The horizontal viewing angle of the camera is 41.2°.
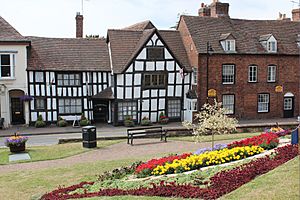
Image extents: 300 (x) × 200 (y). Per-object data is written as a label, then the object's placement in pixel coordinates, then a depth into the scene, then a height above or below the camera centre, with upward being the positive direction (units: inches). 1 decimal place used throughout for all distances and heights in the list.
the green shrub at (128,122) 1270.9 -113.9
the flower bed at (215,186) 356.8 -91.8
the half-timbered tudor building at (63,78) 1275.8 +25.3
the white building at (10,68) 1237.1 +55.1
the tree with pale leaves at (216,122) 634.8 -56.7
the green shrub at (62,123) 1259.8 -117.0
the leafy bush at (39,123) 1241.8 -115.8
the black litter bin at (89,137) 847.6 -109.3
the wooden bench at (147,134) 910.4 -115.4
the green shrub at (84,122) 1266.0 -114.5
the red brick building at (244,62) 1354.6 +85.8
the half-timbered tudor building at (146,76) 1295.5 +34.8
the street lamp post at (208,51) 1328.7 +118.3
